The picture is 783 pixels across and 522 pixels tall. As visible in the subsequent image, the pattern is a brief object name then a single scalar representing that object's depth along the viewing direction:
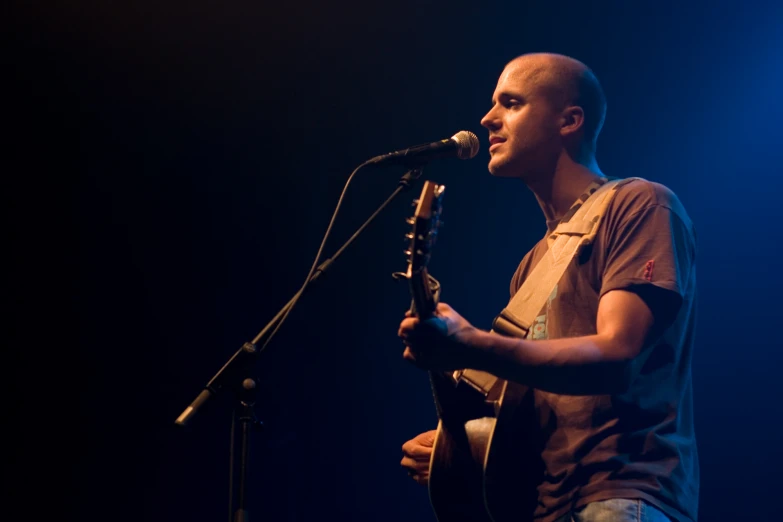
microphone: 2.76
